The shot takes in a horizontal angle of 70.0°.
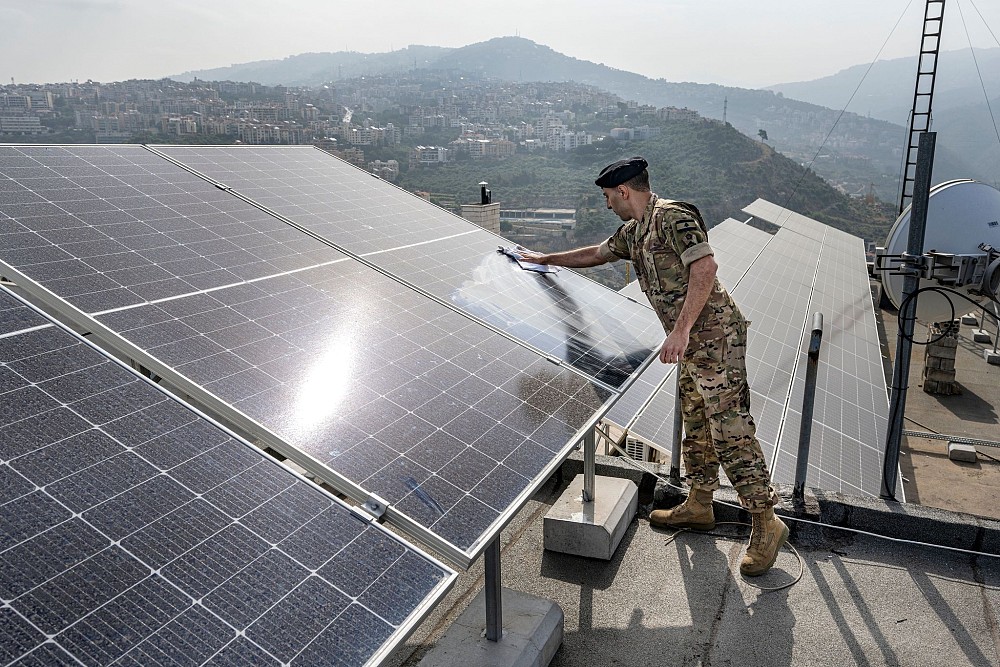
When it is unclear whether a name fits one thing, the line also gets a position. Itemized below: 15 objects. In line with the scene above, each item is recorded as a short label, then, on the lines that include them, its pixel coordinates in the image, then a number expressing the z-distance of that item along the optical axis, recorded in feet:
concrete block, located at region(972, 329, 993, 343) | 81.46
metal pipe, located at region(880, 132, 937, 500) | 17.65
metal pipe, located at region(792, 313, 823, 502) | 16.70
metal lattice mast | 55.77
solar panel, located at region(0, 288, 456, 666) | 6.66
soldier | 15.65
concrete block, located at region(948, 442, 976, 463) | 48.14
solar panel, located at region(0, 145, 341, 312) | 12.81
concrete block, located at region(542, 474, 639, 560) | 17.04
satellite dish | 24.31
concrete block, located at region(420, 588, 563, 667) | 12.82
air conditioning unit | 28.71
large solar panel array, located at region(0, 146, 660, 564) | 10.28
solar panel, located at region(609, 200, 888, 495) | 23.59
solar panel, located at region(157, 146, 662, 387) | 16.90
